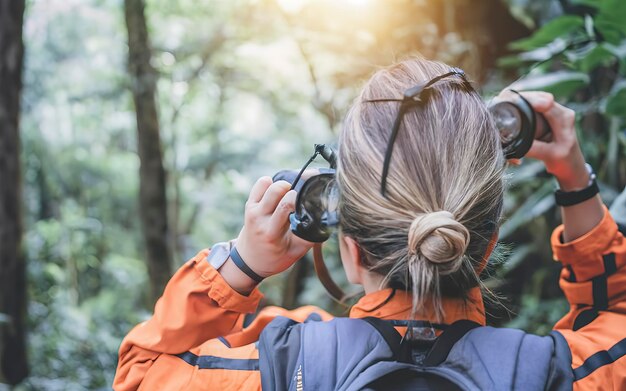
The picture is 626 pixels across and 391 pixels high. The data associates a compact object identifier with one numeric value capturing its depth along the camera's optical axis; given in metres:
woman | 0.91
